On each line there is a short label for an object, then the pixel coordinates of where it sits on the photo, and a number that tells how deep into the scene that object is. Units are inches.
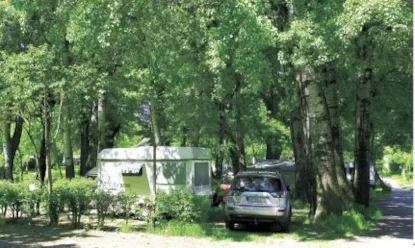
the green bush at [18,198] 562.6
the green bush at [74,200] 541.3
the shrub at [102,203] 531.5
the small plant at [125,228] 509.4
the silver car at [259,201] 523.2
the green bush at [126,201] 534.3
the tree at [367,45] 405.1
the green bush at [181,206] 505.7
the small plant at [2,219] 560.4
